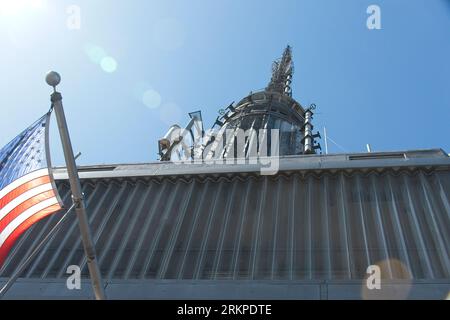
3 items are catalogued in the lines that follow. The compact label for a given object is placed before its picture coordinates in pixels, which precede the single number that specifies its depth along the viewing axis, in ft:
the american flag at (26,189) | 27.94
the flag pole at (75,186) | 24.50
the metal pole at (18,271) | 24.91
